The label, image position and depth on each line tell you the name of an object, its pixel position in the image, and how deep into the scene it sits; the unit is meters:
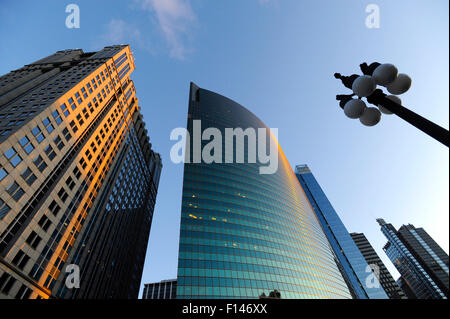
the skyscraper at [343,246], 106.31
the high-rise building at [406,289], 168.75
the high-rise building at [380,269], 134.70
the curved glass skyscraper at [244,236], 43.09
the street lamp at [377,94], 5.76
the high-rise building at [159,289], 163.00
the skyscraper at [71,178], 34.25
